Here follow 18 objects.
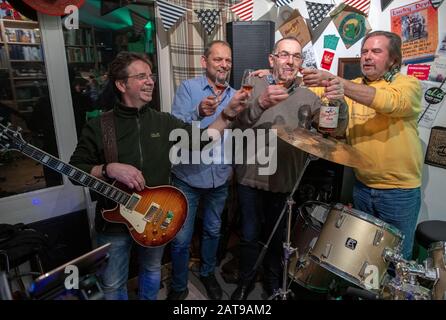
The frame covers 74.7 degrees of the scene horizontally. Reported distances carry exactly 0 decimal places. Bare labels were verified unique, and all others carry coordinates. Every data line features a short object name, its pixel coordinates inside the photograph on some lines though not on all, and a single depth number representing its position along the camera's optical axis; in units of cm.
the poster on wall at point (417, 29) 203
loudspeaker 233
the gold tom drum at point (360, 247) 146
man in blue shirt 194
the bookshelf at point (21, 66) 199
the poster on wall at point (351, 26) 246
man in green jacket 143
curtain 241
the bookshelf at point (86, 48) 218
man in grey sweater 177
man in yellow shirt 152
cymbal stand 163
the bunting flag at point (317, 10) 245
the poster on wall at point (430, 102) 206
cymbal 137
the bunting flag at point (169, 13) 227
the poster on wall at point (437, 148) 209
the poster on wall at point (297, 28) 268
